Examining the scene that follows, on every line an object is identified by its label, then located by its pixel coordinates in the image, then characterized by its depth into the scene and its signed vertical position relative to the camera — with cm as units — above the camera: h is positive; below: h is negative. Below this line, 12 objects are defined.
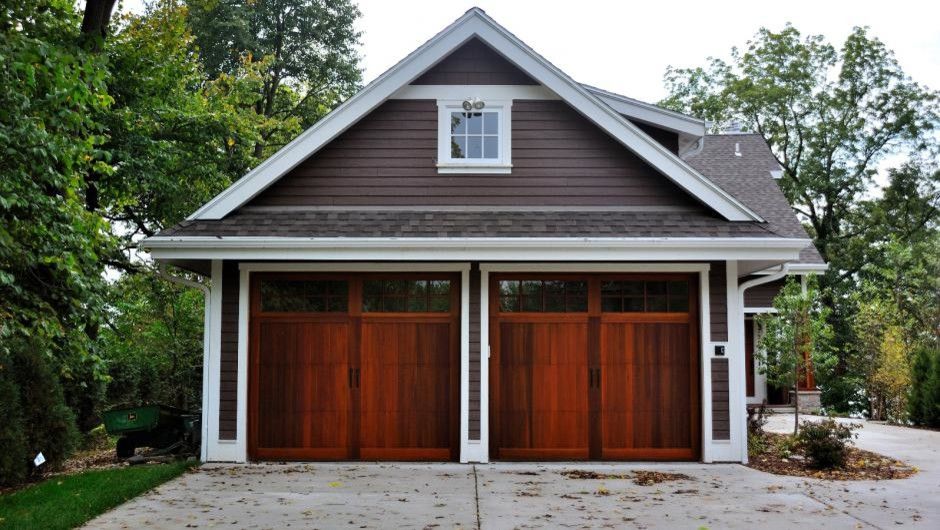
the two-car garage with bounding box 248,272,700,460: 1135 -34
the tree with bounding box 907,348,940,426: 1636 -80
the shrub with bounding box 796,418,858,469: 1073 -114
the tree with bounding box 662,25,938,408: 2873 +684
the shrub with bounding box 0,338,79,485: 944 -75
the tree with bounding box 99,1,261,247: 1628 +393
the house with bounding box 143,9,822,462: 1123 +24
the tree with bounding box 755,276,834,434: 1368 +11
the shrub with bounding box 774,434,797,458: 1184 -134
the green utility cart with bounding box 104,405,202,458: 1162 -106
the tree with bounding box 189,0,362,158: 2731 +884
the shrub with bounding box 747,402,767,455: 1274 -122
